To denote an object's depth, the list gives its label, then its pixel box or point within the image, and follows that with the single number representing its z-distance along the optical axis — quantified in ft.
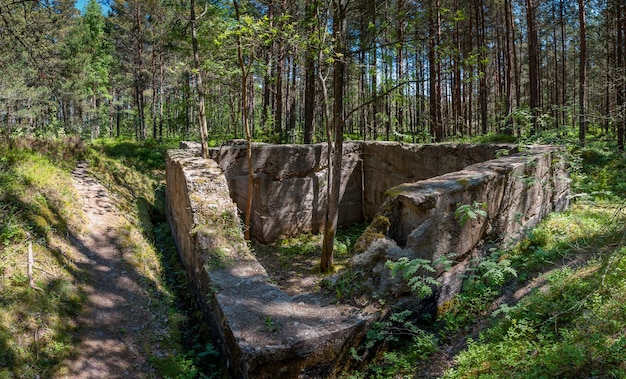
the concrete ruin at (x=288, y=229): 14.56
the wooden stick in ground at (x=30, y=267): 18.04
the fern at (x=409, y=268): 14.17
